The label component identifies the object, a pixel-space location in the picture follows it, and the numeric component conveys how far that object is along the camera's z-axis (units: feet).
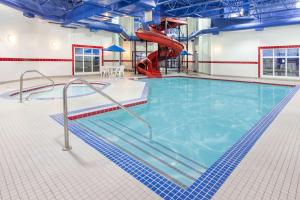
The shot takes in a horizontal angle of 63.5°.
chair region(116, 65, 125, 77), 41.88
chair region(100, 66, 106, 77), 43.56
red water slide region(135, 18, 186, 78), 35.68
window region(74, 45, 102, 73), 46.47
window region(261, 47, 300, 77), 38.45
